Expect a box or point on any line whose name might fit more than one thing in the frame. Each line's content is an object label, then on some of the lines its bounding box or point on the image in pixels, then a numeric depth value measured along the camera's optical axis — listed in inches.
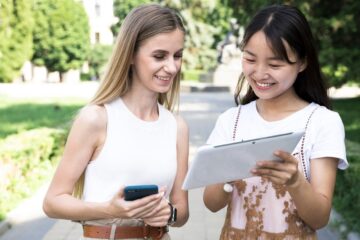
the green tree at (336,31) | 462.0
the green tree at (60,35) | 1621.6
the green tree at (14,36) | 1305.4
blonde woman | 85.1
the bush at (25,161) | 287.0
